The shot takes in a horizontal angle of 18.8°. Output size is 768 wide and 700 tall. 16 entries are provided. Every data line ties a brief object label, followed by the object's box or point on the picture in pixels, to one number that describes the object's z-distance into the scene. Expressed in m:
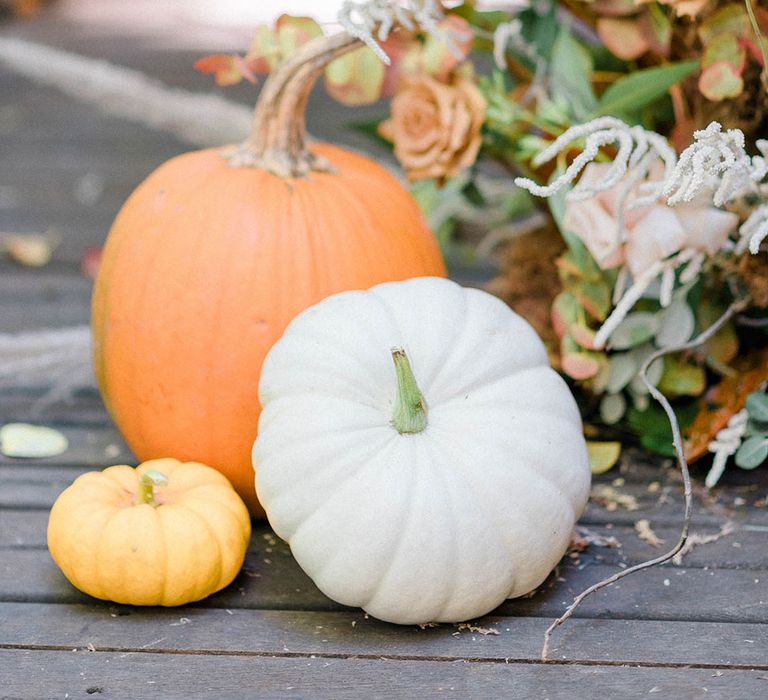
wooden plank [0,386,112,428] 1.12
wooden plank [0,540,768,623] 0.93
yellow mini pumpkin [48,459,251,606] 0.92
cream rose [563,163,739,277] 1.00
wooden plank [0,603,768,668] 0.90
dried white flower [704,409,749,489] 1.01
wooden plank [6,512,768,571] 0.97
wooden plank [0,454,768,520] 1.00
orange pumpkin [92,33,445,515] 0.99
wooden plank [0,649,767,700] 0.88
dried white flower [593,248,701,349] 0.98
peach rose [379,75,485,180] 1.09
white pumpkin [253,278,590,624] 0.90
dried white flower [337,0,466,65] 0.98
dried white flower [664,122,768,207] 0.91
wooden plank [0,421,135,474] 1.06
